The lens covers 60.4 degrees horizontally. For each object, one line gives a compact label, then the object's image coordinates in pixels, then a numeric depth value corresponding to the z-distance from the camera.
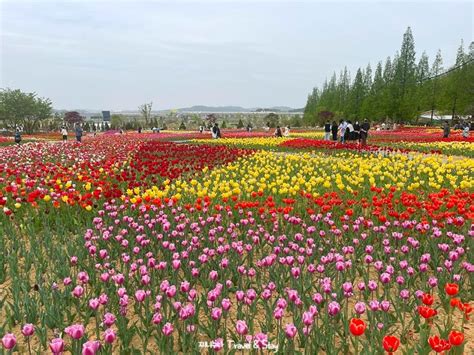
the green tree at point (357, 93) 79.19
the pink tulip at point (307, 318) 3.05
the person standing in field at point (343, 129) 24.01
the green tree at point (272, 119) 106.21
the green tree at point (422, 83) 63.19
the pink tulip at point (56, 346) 2.52
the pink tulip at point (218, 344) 2.91
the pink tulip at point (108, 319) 3.06
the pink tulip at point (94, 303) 3.43
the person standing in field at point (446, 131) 30.43
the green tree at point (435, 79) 64.44
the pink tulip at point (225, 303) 3.40
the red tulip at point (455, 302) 3.22
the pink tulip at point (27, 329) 2.89
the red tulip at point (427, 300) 3.13
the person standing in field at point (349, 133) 24.01
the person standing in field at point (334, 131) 26.54
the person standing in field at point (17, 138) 31.30
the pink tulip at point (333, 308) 3.16
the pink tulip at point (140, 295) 3.52
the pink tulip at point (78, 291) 3.73
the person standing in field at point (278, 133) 34.96
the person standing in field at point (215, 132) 32.81
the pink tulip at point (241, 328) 2.86
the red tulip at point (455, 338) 2.62
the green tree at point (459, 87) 54.62
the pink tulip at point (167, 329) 2.99
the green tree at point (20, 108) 66.56
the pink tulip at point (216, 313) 3.23
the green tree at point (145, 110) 94.15
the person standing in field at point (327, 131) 27.95
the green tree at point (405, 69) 65.75
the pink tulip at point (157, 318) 3.18
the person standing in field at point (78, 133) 29.34
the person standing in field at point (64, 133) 35.19
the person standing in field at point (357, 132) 24.59
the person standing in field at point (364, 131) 22.86
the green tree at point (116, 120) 110.59
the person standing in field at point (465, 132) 30.29
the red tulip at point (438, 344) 2.58
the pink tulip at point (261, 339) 2.75
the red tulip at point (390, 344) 2.51
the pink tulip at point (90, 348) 2.47
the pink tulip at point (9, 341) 2.64
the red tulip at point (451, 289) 3.27
